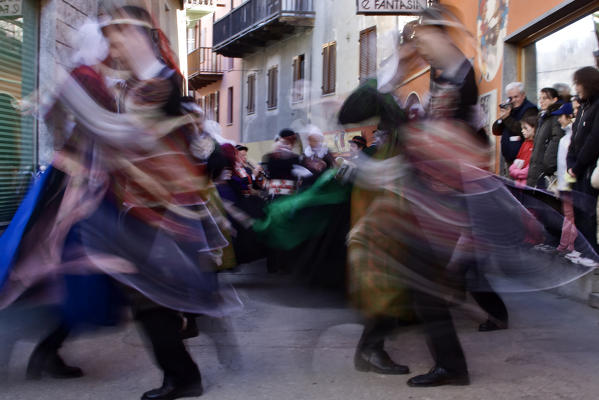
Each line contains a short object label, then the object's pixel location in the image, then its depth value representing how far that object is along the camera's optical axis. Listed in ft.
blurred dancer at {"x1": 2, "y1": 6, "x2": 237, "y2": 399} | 10.31
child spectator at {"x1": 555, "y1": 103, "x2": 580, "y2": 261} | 12.69
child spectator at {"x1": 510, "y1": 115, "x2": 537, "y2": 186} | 24.07
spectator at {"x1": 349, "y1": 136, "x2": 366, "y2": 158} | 16.97
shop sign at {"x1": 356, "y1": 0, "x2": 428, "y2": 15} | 35.17
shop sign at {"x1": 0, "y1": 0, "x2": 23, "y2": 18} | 27.84
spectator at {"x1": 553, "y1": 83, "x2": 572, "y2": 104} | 23.69
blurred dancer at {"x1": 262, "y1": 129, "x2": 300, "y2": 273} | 23.79
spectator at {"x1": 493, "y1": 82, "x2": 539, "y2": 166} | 25.04
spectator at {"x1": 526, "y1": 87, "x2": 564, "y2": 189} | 21.70
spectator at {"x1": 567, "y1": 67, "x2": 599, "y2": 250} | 18.29
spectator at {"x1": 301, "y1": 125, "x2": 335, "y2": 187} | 16.65
